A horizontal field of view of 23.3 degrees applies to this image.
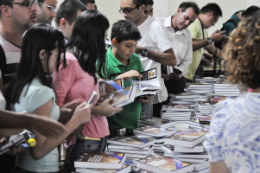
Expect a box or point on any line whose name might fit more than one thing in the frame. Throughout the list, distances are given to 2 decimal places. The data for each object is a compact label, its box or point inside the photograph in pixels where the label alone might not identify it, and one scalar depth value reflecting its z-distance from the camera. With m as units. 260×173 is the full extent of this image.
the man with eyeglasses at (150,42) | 3.30
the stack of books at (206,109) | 3.43
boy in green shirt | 2.97
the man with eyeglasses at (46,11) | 2.85
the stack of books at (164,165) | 2.61
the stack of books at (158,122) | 3.12
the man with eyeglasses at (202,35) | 4.05
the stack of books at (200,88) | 3.85
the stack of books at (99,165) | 2.56
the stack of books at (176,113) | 3.44
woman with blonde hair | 2.09
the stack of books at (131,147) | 2.76
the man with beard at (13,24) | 2.55
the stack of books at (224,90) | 3.77
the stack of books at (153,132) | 2.91
